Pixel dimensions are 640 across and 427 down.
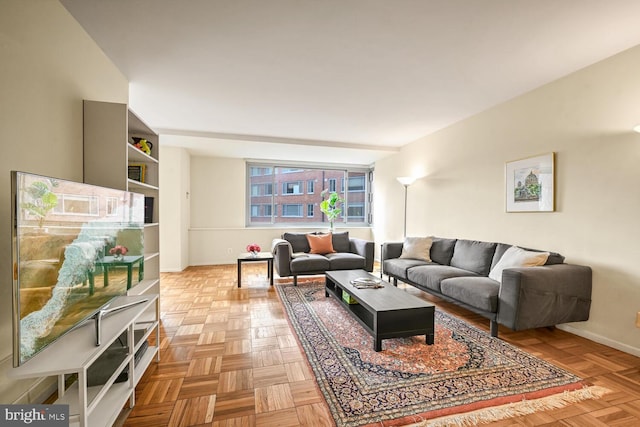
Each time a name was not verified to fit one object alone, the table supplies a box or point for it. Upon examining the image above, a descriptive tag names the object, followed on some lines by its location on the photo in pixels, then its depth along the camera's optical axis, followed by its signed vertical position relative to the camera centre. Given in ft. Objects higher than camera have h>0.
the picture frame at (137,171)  7.68 +1.08
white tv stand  3.49 -1.99
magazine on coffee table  9.23 -2.38
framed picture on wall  9.09 +1.04
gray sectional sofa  7.47 -2.29
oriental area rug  5.00 -3.55
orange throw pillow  15.16 -1.74
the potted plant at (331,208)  19.36 +0.30
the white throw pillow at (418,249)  13.12 -1.70
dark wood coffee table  7.18 -2.72
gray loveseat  13.38 -2.27
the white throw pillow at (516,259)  8.29 -1.40
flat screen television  3.27 -0.67
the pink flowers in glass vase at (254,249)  13.75 -1.85
